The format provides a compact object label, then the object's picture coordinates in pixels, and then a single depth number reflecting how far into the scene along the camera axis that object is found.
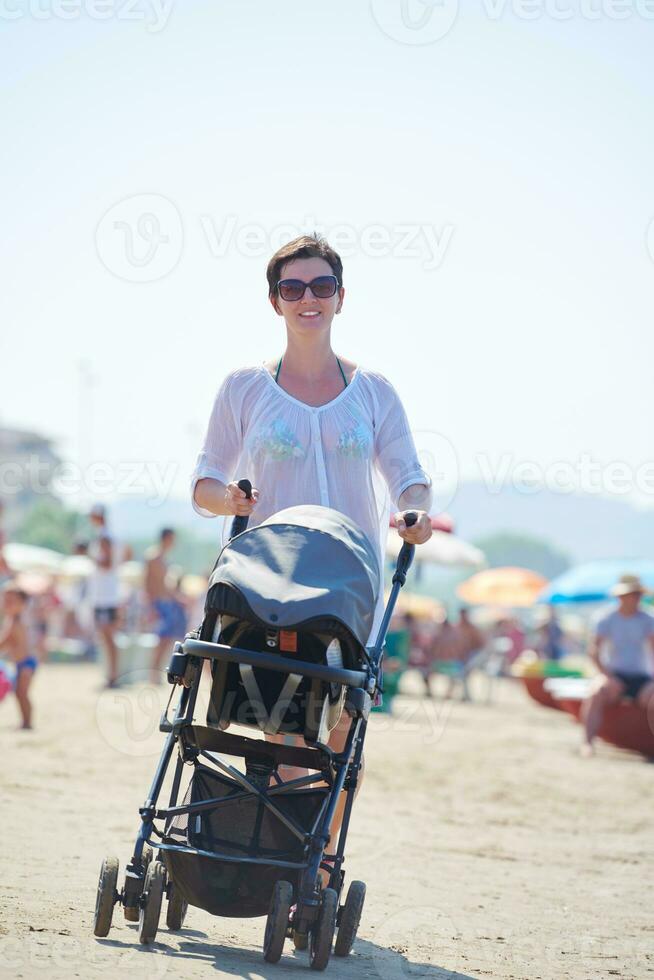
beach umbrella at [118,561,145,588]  36.69
